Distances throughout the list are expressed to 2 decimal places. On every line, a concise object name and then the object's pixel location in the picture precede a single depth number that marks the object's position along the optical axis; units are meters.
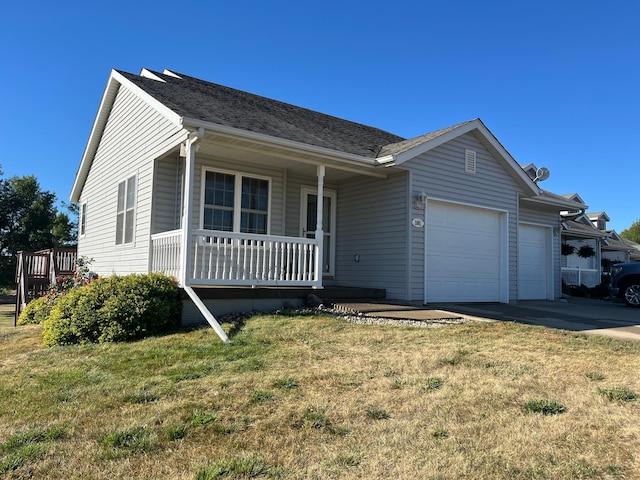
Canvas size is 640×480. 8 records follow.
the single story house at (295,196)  8.20
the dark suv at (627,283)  12.23
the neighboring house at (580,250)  18.83
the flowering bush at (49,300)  10.14
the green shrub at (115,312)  6.73
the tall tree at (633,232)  64.19
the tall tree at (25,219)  29.01
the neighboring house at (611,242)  25.18
